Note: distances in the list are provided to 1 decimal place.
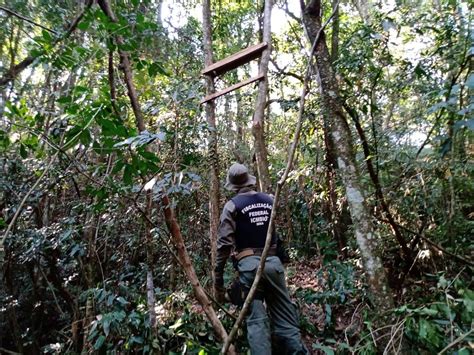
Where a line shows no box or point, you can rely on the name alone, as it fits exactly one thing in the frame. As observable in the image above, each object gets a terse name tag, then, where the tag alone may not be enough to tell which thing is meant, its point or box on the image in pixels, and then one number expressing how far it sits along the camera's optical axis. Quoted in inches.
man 130.4
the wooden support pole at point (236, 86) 149.4
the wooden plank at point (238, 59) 157.1
